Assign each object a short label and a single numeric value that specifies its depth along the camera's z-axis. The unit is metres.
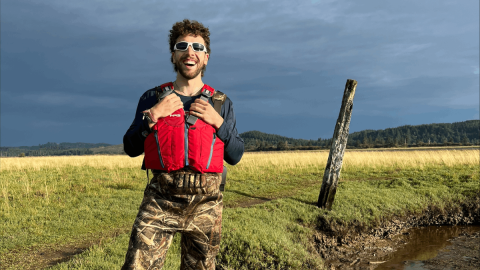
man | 2.12
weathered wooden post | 8.50
